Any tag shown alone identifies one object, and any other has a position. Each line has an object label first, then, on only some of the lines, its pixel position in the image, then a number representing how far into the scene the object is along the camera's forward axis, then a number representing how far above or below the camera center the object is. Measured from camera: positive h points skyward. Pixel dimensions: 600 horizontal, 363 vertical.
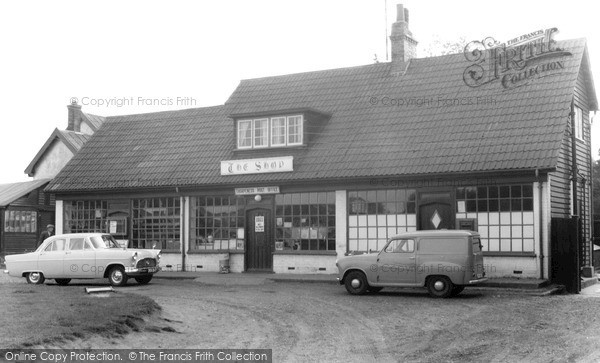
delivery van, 17.89 -1.19
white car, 21.84 -1.29
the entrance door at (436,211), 21.98 +0.18
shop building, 21.17 +1.65
